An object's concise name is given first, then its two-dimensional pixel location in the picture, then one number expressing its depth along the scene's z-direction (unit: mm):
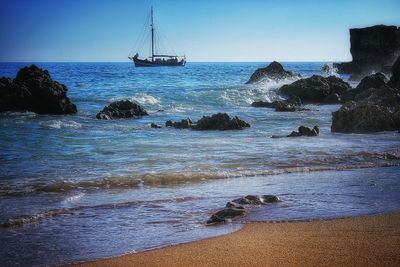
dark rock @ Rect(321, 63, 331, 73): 88412
